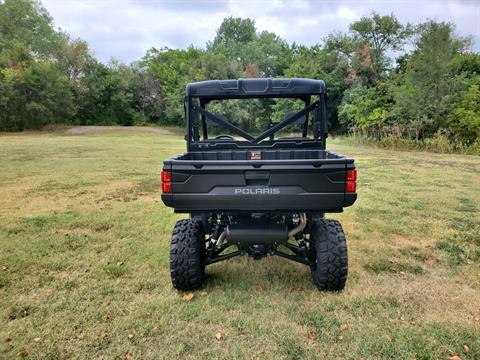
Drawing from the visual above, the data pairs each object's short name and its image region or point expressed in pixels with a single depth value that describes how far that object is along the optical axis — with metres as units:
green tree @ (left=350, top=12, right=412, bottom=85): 28.39
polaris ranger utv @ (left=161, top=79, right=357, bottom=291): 2.54
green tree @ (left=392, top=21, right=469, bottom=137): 17.66
